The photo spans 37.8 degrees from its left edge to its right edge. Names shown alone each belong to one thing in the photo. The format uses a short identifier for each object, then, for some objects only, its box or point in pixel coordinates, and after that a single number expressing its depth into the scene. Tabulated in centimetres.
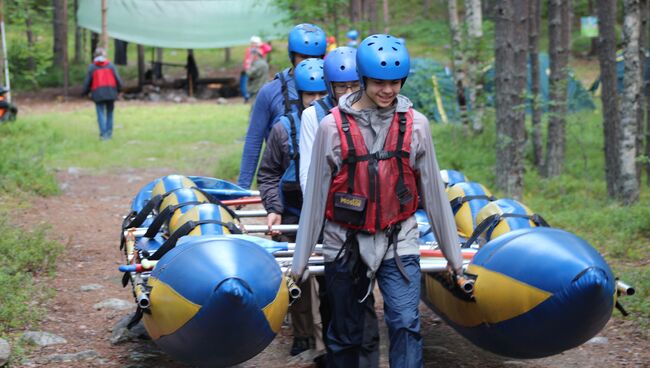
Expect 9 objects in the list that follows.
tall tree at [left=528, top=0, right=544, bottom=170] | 1574
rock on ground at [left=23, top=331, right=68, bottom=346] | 675
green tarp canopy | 2670
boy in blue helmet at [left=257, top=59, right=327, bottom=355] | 636
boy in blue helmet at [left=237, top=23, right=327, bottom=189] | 699
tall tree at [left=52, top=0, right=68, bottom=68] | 2930
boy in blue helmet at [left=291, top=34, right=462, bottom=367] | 480
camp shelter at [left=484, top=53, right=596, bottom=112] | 2019
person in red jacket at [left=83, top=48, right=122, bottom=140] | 1922
